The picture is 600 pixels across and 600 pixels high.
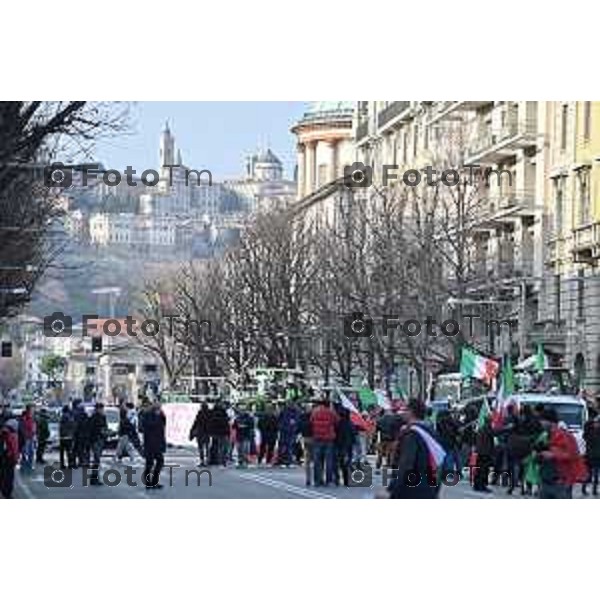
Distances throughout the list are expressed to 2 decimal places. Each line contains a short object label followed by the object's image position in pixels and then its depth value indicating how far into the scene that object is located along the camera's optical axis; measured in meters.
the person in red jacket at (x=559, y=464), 26.36
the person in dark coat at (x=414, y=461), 19.11
